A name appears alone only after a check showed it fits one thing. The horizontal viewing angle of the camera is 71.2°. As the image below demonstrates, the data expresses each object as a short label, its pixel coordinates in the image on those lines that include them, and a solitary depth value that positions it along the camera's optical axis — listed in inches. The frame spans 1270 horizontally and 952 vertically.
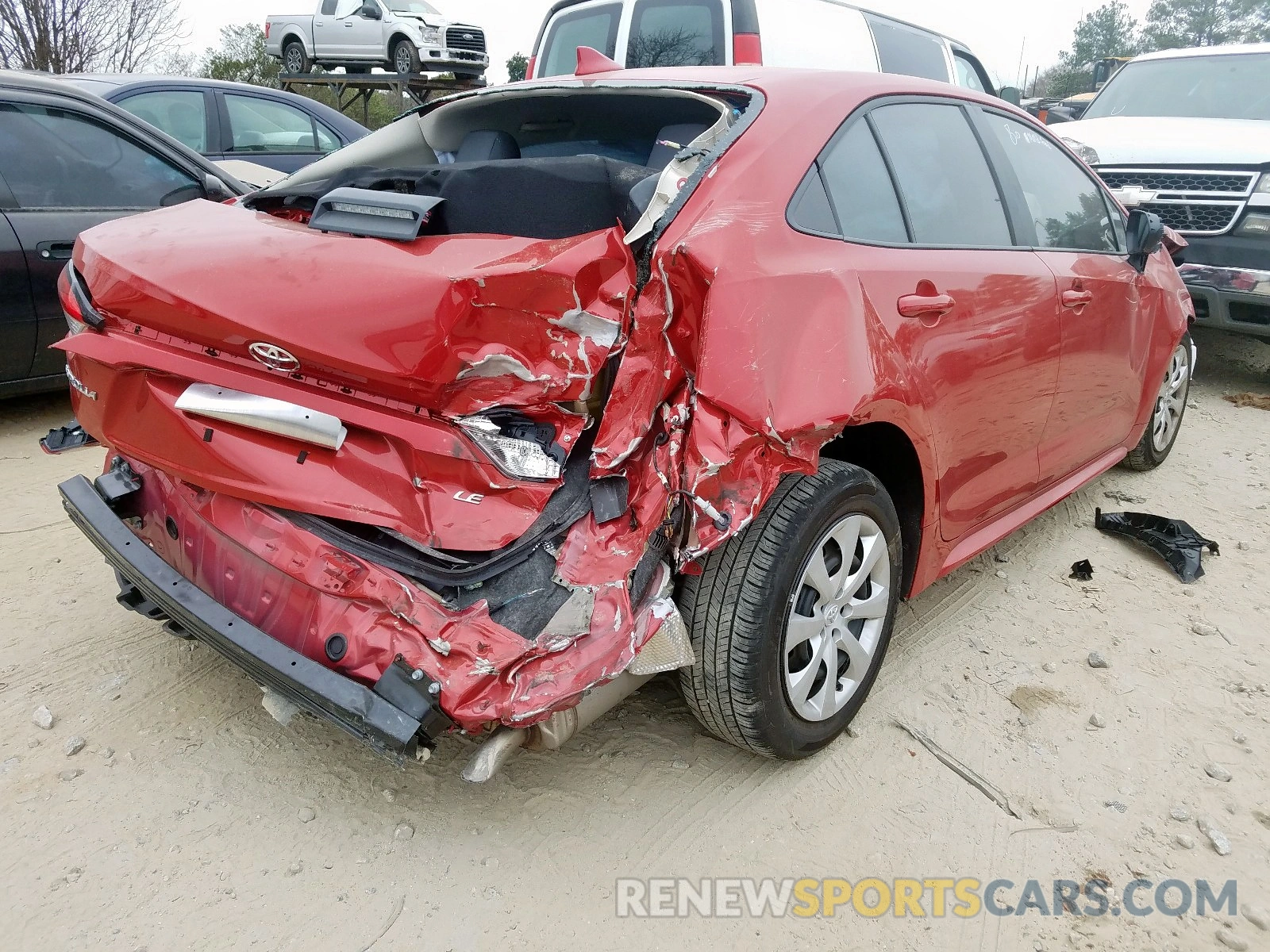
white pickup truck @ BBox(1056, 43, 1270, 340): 217.9
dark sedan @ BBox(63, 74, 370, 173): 233.9
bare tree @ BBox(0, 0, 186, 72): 478.0
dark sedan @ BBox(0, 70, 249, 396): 158.9
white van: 204.1
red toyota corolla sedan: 71.1
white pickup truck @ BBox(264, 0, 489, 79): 649.0
